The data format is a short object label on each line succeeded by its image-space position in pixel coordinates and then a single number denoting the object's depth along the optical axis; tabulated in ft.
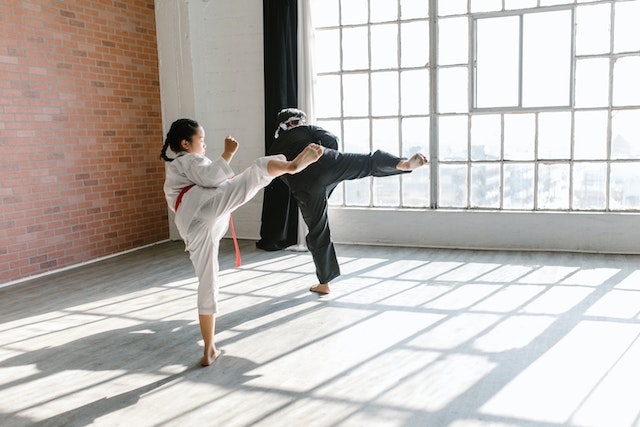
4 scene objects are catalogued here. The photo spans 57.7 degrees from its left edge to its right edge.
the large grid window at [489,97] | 17.61
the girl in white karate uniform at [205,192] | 9.59
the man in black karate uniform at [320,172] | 13.08
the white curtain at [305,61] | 19.70
